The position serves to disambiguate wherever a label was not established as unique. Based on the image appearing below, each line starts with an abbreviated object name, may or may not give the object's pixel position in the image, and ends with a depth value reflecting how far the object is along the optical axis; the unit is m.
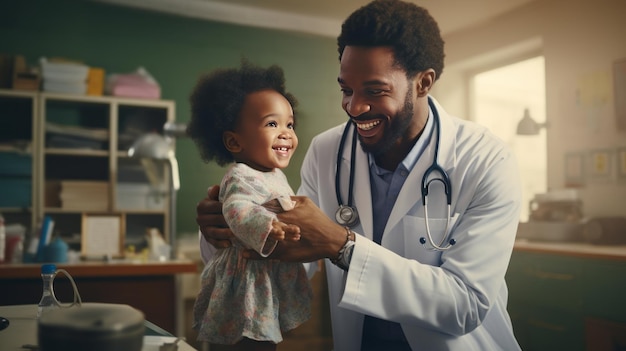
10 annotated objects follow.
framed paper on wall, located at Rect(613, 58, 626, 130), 3.28
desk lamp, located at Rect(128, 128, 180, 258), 3.18
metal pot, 0.60
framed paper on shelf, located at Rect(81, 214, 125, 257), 3.10
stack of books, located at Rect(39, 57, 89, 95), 3.58
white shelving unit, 3.57
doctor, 1.13
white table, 0.92
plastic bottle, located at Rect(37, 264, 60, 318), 1.14
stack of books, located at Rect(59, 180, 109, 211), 3.61
